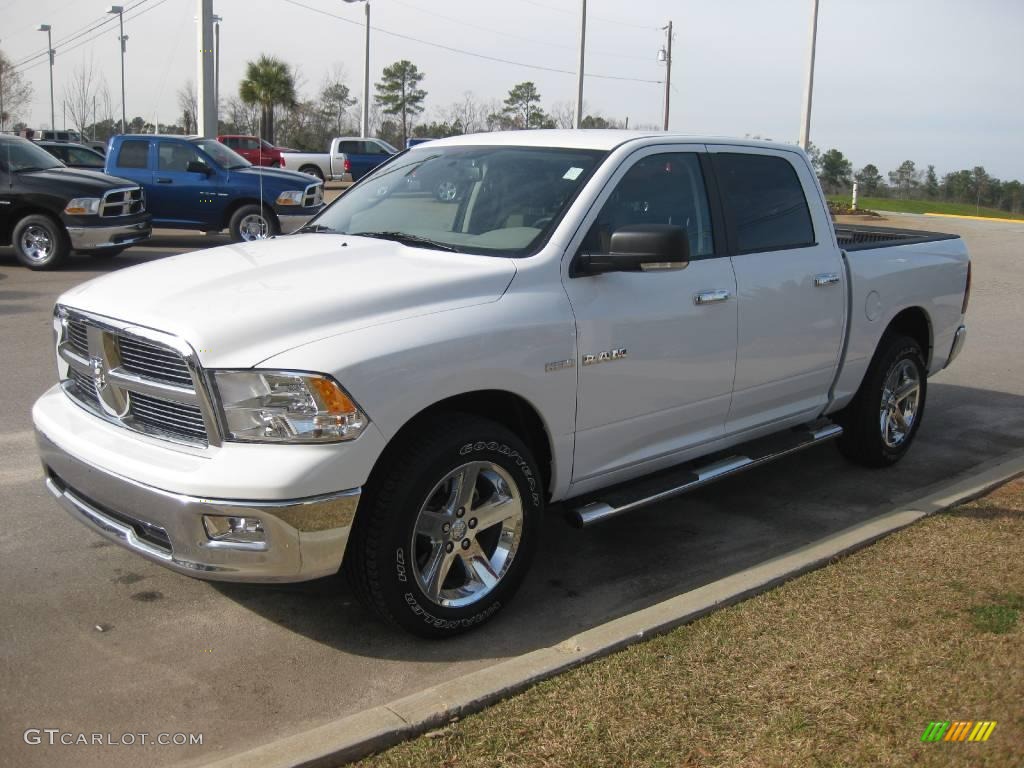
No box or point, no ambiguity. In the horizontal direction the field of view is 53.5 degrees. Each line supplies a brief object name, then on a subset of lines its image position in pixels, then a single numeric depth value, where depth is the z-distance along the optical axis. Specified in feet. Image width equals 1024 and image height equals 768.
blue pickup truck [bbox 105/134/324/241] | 52.11
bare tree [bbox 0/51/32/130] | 189.78
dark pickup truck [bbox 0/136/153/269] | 43.39
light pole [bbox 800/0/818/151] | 96.37
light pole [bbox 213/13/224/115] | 129.63
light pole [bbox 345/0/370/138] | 141.08
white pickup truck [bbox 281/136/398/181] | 114.11
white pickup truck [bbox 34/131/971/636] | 11.35
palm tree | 173.68
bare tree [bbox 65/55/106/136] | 184.85
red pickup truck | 109.96
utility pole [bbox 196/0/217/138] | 72.43
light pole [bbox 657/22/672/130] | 167.95
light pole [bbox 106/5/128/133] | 151.51
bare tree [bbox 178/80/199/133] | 189.81
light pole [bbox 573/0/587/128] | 116.78
